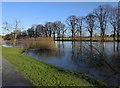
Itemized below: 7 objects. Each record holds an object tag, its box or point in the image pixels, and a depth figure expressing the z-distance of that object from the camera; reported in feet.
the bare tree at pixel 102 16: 70.95
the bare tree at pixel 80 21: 84.89
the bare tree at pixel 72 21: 93.06
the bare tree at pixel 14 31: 61.39
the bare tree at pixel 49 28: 113.63
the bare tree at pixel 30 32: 126.68
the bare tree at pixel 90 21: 77.60
